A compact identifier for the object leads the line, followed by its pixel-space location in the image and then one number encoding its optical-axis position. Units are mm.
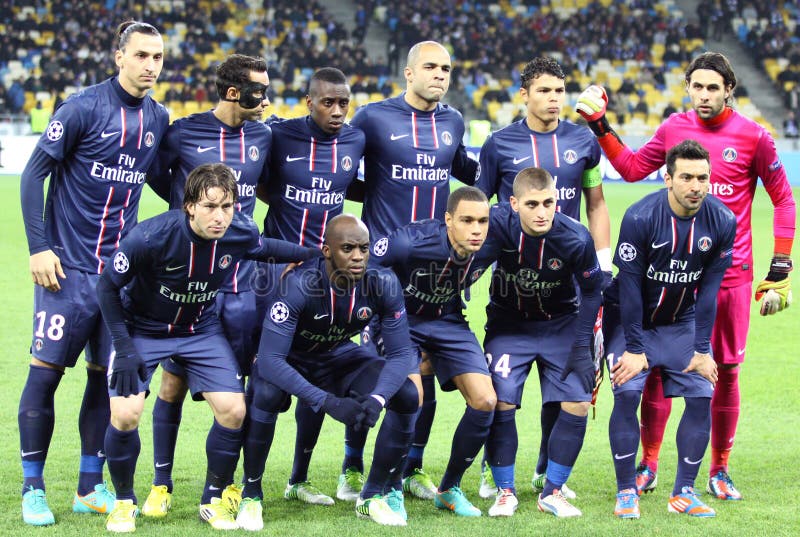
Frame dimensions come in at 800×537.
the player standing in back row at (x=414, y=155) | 6352
